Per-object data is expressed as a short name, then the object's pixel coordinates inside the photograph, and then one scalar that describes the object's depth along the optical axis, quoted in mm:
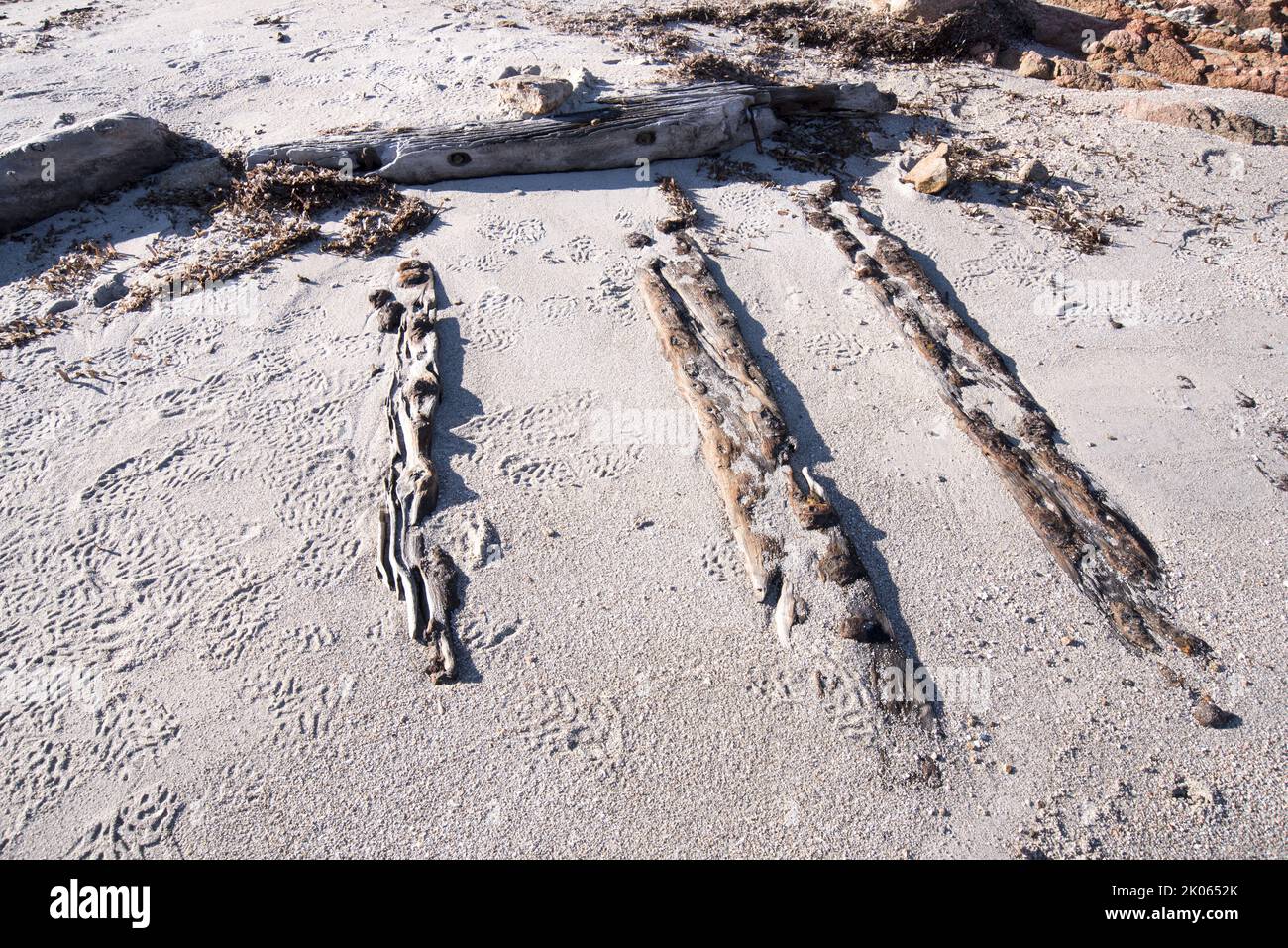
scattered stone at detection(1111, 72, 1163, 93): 7309
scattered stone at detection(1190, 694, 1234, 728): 3082
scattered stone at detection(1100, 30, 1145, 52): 7824
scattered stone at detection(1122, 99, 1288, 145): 6445
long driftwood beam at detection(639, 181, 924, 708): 3441
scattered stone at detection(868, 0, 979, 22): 8125
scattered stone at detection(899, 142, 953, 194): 5906
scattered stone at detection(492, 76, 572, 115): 6254
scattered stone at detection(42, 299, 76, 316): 5371
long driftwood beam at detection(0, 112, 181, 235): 5996
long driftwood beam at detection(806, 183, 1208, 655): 3523
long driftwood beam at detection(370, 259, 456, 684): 3553
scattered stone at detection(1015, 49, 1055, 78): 7613
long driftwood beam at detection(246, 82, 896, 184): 6277
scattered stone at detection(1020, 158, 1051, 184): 6074
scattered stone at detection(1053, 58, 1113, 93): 7391
